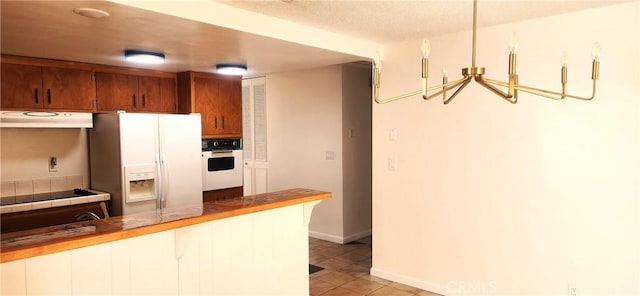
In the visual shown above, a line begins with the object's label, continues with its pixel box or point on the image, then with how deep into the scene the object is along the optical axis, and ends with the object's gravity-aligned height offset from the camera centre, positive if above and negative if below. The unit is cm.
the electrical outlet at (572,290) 285 -111
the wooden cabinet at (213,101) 459 +36
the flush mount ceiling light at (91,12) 218 +65
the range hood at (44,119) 338 +13
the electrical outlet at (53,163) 398 -28
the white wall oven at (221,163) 461 -36
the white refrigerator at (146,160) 377 -25
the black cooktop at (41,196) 351 -56
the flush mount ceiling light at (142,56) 338 +64
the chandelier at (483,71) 142 +21
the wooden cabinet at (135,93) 407 +42
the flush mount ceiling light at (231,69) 420 +66
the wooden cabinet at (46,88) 346 +41
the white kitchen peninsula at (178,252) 169 -59
